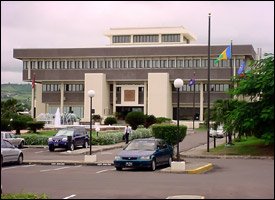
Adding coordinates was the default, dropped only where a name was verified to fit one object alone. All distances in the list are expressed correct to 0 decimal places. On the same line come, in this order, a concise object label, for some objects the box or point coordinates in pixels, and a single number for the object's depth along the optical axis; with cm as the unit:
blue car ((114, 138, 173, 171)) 2175
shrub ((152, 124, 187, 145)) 3066
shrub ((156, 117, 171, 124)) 6807
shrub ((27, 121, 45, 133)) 4907
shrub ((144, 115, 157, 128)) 6009
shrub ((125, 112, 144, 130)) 5544
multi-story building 8662
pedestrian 4340
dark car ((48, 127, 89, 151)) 3581
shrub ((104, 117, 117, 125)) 7700
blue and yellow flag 3863
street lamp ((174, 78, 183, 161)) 2233
